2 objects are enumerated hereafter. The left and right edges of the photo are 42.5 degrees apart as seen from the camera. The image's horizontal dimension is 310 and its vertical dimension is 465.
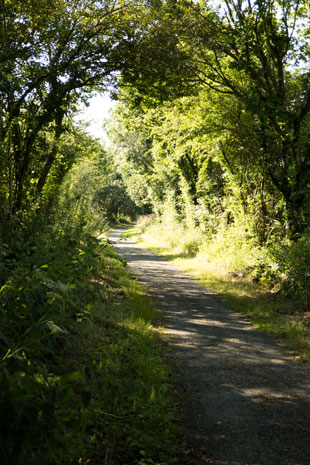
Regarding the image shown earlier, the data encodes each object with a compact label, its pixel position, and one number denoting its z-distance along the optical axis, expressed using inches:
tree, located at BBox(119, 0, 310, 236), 397.4
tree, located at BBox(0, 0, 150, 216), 291.1
